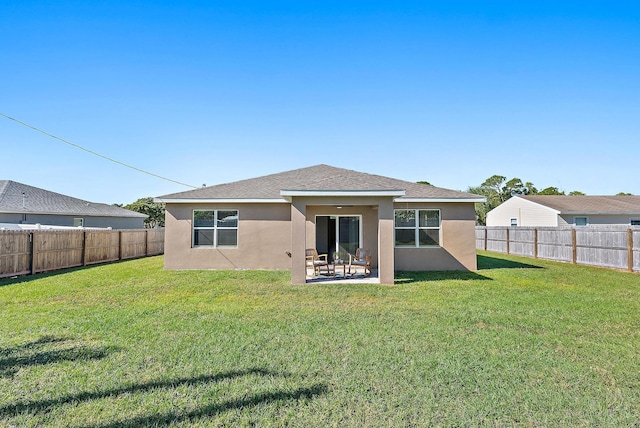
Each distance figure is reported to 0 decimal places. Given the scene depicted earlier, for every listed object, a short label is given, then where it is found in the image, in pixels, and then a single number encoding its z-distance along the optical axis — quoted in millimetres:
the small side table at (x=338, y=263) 12828
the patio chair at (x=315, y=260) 11308
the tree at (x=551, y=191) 45188
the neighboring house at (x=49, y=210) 20656
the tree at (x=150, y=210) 39656
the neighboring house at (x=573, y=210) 23250
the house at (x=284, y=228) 12883
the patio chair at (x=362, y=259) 11453
